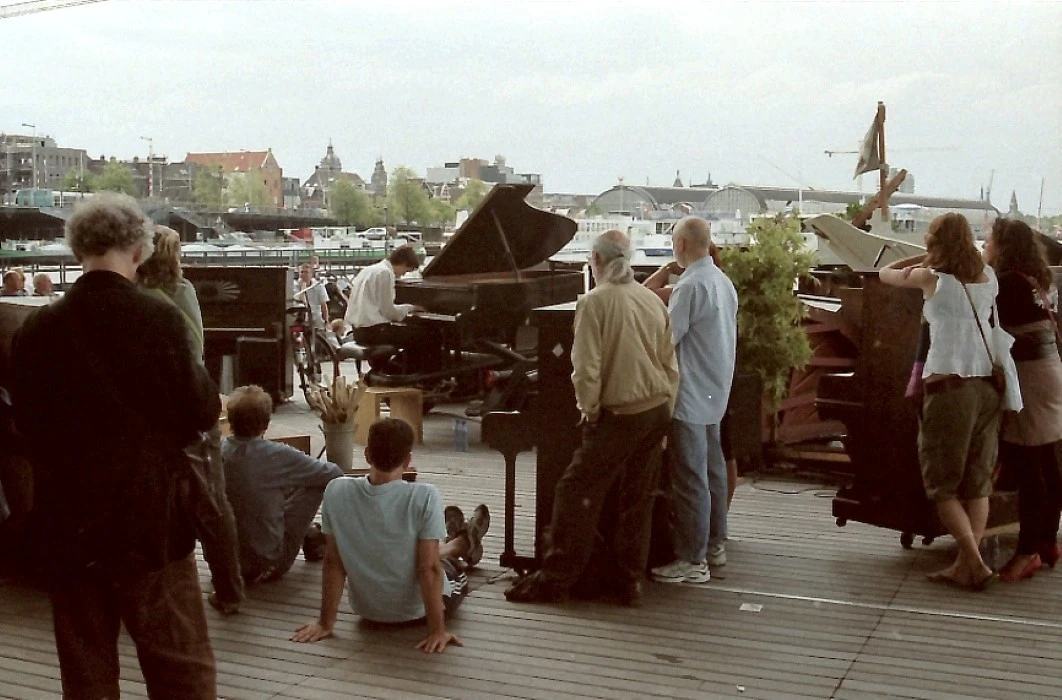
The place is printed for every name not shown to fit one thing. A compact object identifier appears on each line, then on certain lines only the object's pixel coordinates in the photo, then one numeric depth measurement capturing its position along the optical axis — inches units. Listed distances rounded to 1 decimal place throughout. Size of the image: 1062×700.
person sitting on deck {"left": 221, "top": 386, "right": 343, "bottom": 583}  183.3
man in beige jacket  168.6
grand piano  352.5
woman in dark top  187.0
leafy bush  269.7
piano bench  360.8
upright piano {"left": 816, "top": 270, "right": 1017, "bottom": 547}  204.1
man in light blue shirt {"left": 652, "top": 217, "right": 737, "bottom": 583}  187.2
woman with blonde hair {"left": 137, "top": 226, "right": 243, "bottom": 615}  167.3
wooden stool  329.4
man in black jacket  94.2
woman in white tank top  179.8
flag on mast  462.3
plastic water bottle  322.3
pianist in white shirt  354.3
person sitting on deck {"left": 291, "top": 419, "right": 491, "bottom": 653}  160.4
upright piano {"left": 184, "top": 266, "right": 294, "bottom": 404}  407.8
